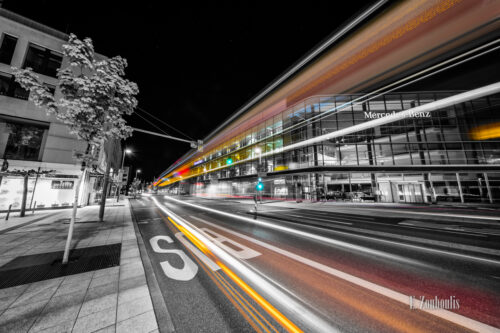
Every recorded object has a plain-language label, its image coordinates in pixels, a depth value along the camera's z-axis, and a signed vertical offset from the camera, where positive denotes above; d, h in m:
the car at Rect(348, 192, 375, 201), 21.70 -0.83
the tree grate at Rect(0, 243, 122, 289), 3.31 -1.91
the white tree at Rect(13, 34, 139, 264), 4.36 +2.71
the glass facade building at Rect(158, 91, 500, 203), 19.56 +4.94
